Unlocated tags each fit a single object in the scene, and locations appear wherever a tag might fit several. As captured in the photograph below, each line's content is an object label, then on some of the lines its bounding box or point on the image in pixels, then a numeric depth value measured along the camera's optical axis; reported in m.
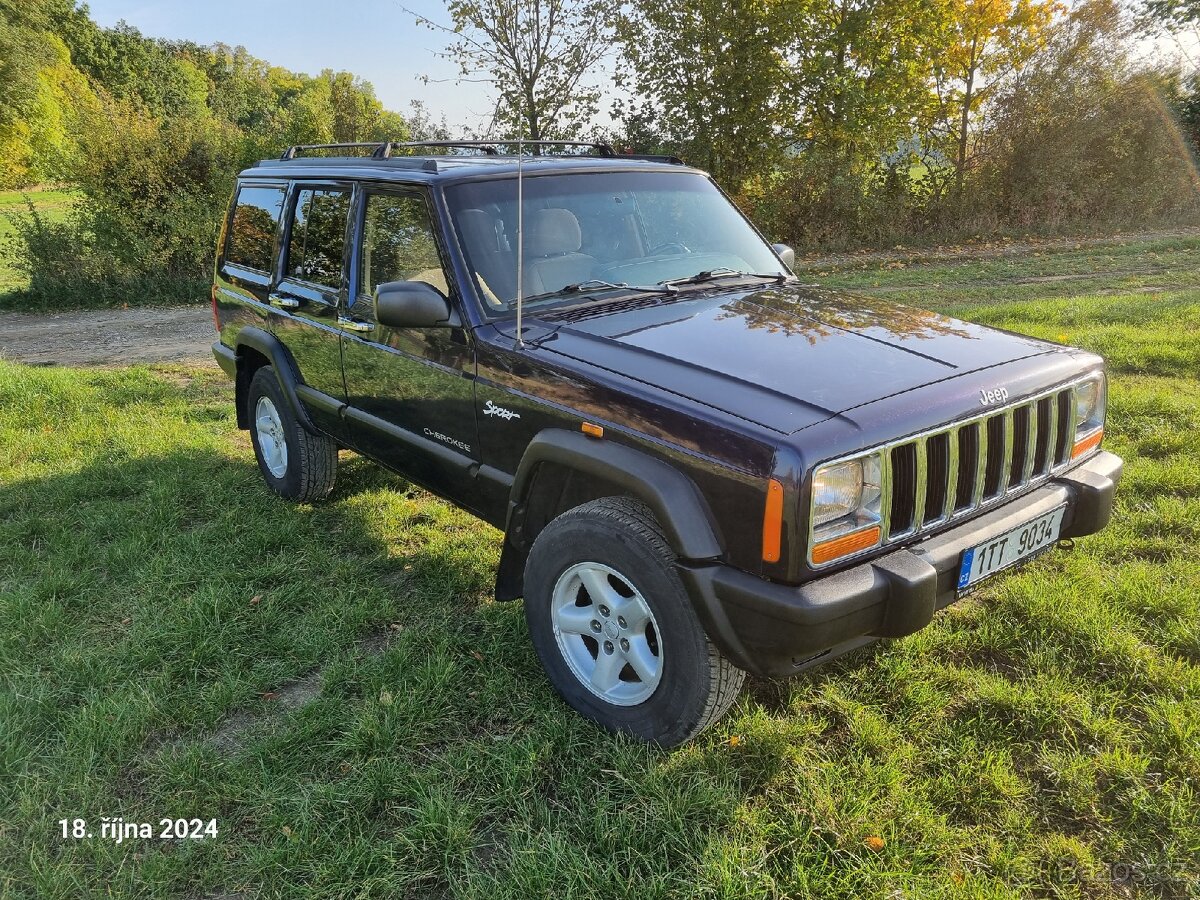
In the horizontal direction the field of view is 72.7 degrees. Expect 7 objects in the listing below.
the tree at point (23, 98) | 37.94
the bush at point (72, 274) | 13.43
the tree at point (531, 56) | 12.59
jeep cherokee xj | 2.37
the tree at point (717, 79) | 14.45
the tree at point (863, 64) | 14.21
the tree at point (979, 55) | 15.55
